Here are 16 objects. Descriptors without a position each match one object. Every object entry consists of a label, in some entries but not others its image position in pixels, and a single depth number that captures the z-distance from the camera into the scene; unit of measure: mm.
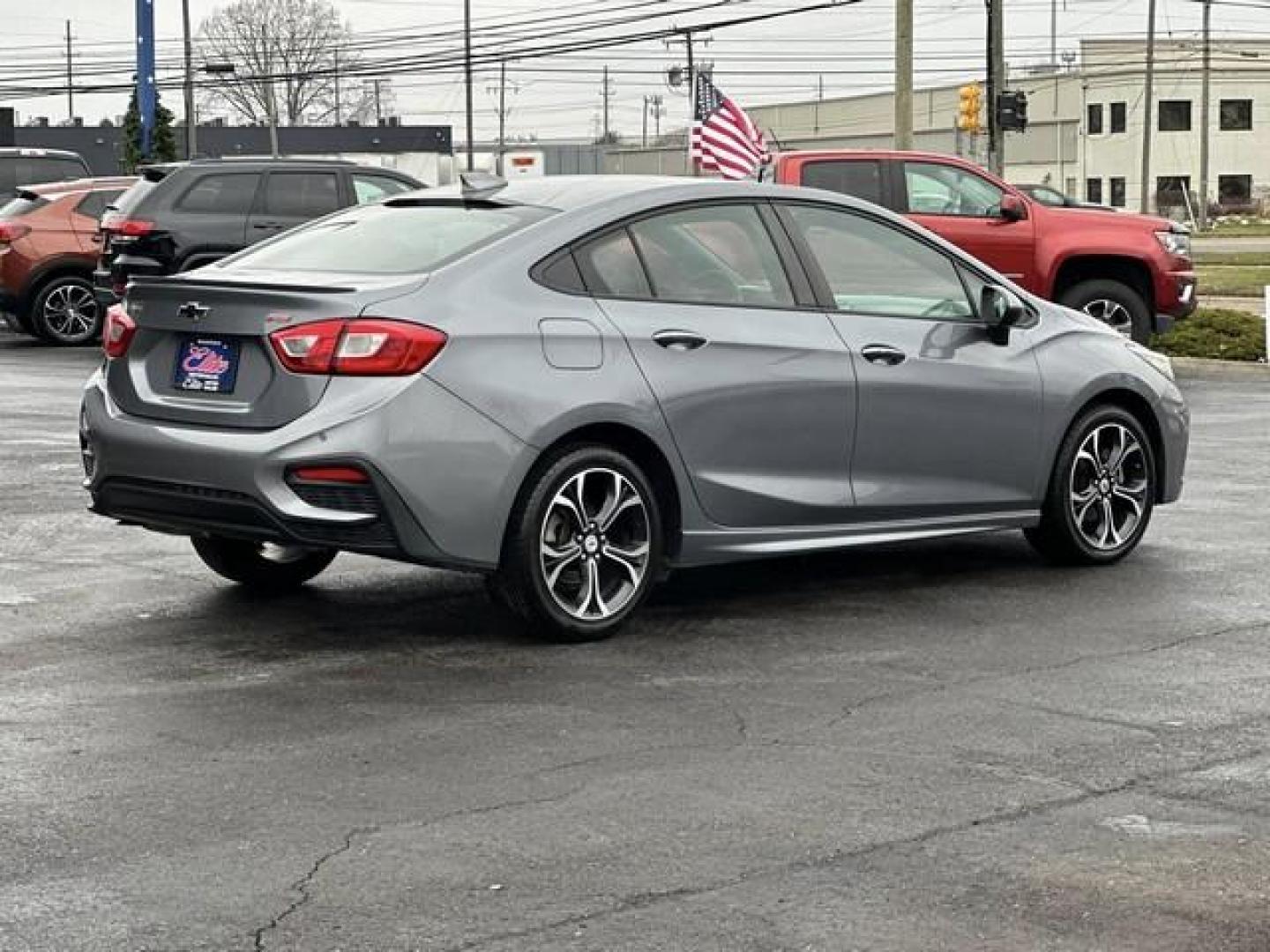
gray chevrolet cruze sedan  7805
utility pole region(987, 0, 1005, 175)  35812
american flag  31594
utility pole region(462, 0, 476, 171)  70375
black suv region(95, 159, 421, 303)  21859
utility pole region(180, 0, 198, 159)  65312
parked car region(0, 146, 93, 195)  31062
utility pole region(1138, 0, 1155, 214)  79812
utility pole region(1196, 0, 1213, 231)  83812
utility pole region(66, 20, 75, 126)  103975
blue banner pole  40406
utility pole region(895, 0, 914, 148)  32688
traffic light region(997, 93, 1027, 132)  36219
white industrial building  100562
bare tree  127938
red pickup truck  20703
